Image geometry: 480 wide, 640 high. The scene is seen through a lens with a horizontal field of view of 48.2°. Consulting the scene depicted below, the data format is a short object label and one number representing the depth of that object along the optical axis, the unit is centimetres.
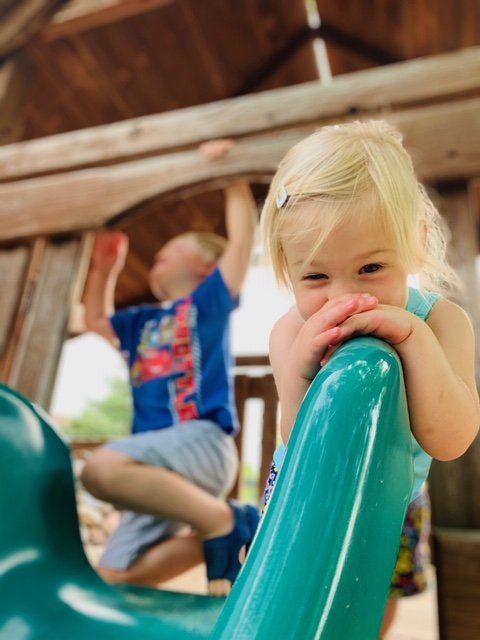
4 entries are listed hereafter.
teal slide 28
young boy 106
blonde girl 42
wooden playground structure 124
